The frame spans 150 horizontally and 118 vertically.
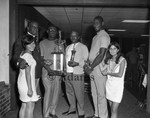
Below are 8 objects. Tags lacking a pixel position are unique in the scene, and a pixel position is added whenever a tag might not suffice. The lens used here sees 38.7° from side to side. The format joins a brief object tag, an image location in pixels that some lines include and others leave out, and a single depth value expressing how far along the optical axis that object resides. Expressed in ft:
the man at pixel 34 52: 9.34
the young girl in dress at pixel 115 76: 9.29
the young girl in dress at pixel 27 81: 8.54
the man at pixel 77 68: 11.55
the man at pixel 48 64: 10.98
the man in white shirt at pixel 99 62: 10.44
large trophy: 10.48
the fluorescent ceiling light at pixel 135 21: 28.69
